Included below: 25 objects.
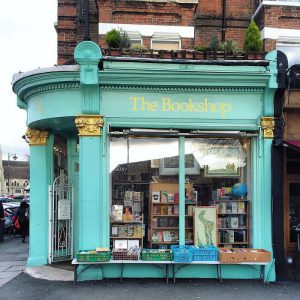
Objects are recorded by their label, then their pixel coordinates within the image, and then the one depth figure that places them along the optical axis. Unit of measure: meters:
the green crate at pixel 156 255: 8.57
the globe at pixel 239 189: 9.46
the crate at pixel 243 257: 8.58
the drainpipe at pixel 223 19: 11.79
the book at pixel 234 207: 9.48
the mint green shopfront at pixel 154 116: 8.84
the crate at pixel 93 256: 8.39
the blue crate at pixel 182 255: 8.51
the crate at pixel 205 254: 8.66
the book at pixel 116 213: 9.22
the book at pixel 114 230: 9.13
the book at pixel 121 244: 8.93
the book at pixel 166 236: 9.27
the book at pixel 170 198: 9.38
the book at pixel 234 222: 9.43
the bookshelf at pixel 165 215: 9.27
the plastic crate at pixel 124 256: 8.66
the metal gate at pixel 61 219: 10.29
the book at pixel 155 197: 9.44
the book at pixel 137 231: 9.26
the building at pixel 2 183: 107.89
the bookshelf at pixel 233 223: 9.34
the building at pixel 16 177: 111.91
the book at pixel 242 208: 9.45
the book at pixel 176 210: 9.33
